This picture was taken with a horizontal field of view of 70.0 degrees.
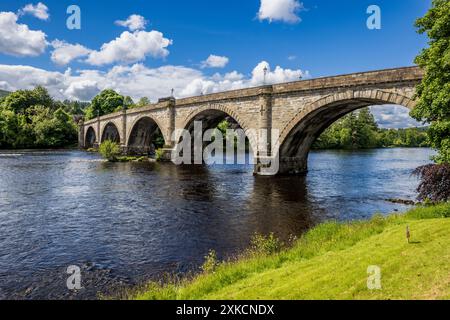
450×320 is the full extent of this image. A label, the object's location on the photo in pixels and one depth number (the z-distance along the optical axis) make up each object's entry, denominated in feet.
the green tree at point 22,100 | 383.86
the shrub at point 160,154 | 183.37
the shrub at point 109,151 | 190.29
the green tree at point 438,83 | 45.09
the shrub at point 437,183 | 50.29
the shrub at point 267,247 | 41.16
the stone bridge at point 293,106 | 83.23
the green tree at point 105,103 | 392.06
